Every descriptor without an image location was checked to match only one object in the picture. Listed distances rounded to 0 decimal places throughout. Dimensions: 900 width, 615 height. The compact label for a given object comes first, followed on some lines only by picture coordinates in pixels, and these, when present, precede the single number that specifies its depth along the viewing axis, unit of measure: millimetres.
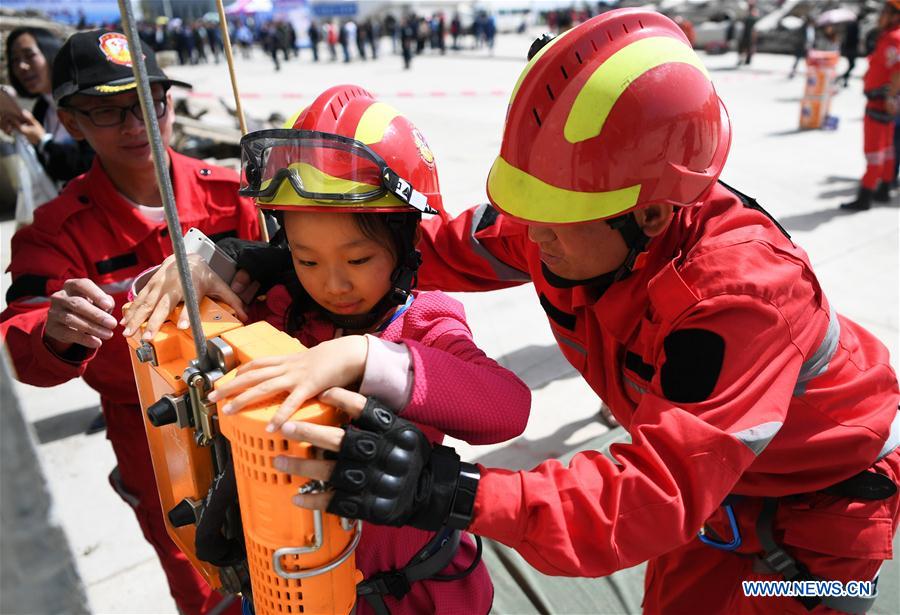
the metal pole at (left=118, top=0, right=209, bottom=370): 813
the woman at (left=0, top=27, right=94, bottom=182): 3795
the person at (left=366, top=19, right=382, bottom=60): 27250
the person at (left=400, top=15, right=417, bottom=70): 22484
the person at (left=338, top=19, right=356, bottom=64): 26719
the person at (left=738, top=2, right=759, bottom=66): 18938
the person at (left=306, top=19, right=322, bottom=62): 27344
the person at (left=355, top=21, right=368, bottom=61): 26719
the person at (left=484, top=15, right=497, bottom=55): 28444
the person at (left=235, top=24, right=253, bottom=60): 31719
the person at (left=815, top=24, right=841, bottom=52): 15770
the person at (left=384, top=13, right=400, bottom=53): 33156
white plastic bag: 3932
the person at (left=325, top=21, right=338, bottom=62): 28000
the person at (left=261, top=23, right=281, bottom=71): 25312
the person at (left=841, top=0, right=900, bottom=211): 6809
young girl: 1266
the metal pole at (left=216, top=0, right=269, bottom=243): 1325
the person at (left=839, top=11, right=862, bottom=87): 15703
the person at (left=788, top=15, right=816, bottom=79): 17547
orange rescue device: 971
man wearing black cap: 2215
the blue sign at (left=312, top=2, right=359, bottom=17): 45500
